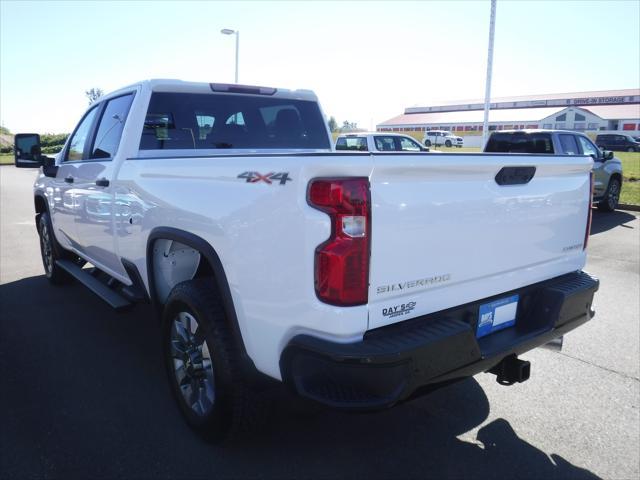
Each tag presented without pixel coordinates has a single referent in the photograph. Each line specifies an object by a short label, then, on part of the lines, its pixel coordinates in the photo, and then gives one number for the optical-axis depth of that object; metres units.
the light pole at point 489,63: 16.39
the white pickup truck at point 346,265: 2.10
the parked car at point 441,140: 54.97
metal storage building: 69.81
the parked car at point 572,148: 10.57
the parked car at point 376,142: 15.91
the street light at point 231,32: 20.88
